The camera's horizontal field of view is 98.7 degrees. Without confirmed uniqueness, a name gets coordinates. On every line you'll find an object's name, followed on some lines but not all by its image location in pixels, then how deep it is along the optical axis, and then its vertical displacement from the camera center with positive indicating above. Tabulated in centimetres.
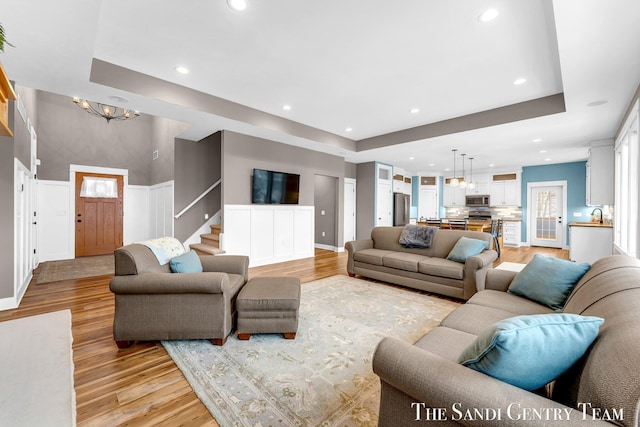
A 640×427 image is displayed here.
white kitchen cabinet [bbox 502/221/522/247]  859 -63
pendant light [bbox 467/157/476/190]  760 +133
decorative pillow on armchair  256 -50
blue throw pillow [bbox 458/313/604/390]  91 -45
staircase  487 -65
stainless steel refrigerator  873 +12
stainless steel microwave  920 +44
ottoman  237 -88
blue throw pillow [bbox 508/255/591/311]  202 -52
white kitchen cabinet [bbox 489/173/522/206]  868 +76
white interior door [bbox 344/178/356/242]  798 +10
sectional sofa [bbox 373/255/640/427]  73 -56
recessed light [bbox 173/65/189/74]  320 +168
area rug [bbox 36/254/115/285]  451 -108
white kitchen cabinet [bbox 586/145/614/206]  492 +68
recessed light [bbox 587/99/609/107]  340 +140
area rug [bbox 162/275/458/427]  159 -115
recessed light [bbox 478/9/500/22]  223 +164
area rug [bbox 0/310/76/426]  158 -115
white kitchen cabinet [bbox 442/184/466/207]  984 +61
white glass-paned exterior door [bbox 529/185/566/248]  797 -9
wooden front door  657 -26
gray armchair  218 -75
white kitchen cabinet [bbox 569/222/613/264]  503 -52
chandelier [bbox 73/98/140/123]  506 +212
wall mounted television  532 +50
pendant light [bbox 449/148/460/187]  732 +85
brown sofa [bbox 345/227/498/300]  344 -71
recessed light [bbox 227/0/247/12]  216 +165
